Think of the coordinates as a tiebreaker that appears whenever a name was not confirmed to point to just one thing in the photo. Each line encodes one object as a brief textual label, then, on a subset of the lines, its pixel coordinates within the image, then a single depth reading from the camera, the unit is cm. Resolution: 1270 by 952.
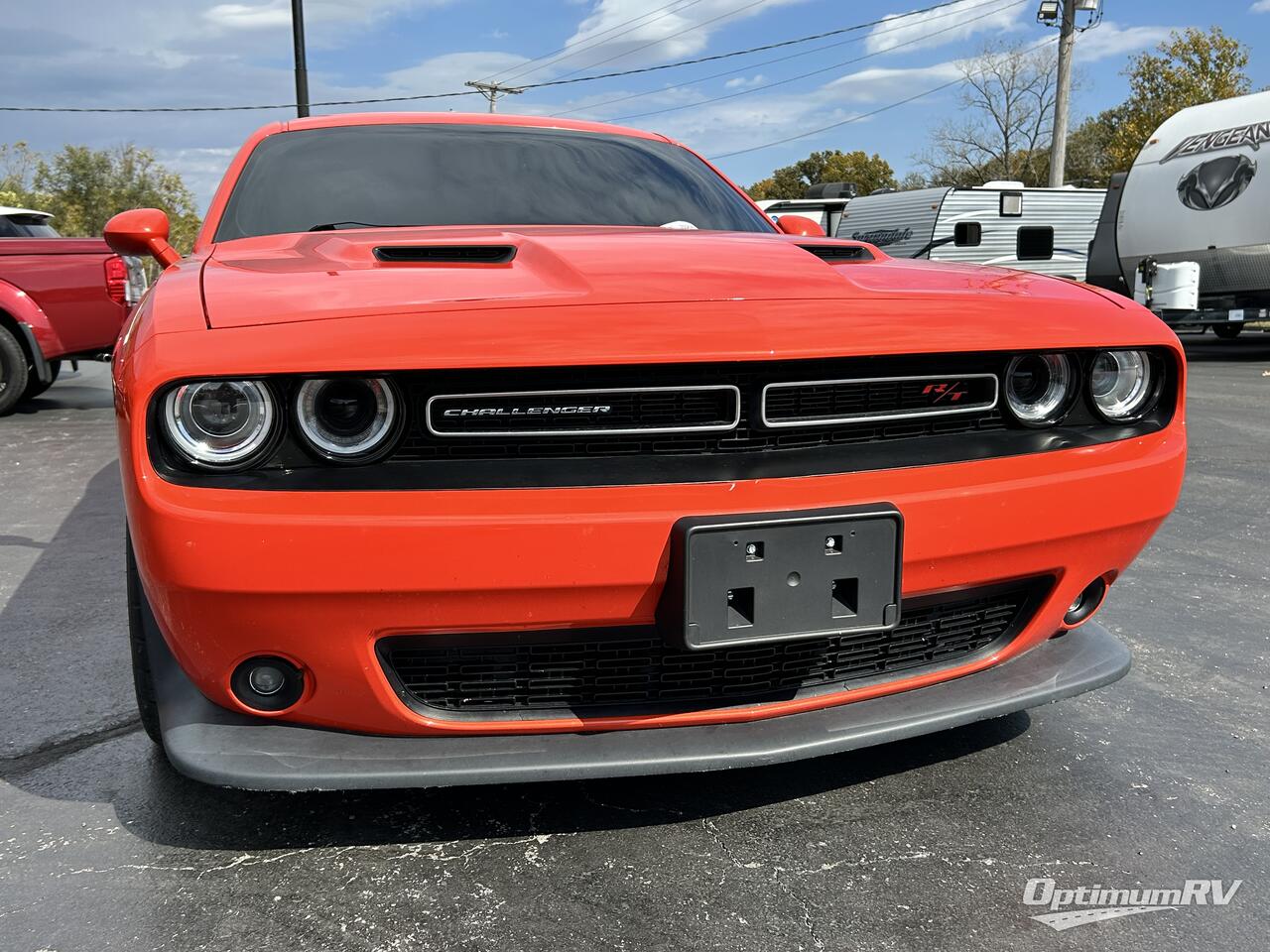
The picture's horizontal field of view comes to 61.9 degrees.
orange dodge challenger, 162
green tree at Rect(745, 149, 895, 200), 6550
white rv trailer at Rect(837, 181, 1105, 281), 1511
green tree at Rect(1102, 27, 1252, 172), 2677
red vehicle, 819
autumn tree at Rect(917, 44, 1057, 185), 4041
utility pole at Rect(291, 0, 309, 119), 1619
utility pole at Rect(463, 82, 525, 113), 4264
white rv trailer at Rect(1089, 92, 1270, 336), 1208
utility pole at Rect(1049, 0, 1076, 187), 2044
